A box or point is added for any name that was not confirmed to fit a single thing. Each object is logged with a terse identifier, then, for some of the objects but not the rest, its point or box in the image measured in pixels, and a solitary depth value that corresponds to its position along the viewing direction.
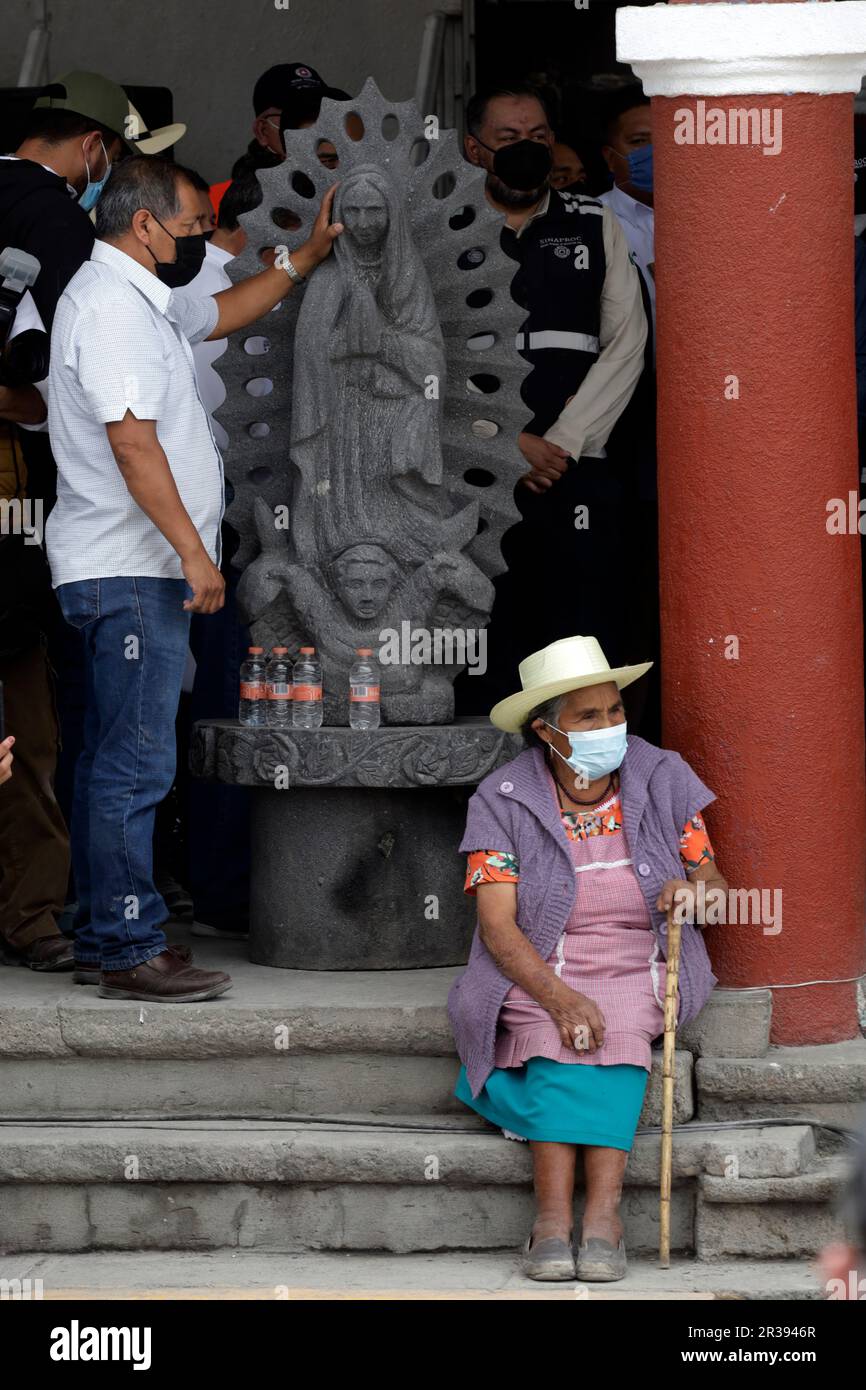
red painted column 8.80
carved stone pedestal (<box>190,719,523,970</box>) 9.52
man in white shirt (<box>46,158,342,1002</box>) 8.76
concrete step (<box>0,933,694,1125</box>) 8.98
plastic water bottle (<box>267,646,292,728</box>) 9.75
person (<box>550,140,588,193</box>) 12.34
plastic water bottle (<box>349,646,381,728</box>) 9.66
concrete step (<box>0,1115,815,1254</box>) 8.58
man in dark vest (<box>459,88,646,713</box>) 11.31
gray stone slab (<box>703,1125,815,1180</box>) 8.45
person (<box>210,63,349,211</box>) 11.61
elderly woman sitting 8.32
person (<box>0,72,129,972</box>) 9.43
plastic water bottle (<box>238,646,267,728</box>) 9.76
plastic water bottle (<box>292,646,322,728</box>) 9.69
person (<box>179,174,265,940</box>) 10.73
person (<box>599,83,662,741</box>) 11.76
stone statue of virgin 9.69
